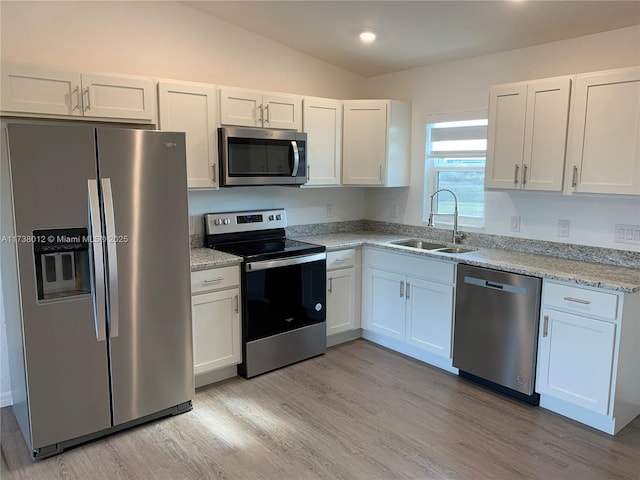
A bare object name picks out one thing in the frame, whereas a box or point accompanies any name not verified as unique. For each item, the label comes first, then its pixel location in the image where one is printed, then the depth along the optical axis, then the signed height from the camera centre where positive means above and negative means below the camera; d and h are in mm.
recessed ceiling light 3445 +1108
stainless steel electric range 3332 -784
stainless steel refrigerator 2295 -492
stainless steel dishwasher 2936 -946
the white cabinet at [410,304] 3438 -932
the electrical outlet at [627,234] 2969 -302
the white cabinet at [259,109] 3363 +561
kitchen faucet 3812 -298
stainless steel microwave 3332 +203
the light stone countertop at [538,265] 2648 -513
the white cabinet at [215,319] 3096 -916
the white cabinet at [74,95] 2543 +511
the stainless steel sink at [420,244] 4048 -515
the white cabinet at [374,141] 4047 +379
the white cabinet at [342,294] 3861 -918
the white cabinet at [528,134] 2967 +341
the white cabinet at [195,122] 3086 +414
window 3793 +151
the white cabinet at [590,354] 2596 -971
